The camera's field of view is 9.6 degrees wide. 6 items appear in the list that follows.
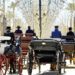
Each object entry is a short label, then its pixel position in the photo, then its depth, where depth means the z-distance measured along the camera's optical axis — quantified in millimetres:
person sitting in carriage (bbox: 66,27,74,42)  20009
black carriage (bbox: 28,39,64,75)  14156
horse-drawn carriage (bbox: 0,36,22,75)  12538
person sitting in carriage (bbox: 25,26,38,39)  21000
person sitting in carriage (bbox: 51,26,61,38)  20789
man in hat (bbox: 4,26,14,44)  15682
